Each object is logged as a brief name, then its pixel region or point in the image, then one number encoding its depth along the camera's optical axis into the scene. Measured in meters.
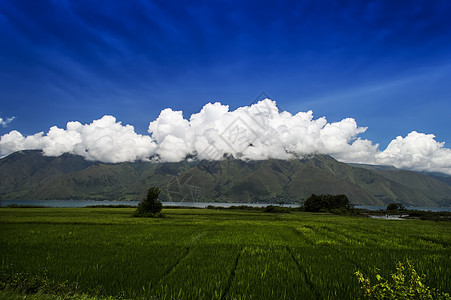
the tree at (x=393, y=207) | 132.50
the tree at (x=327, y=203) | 102.31
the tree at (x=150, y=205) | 46.00
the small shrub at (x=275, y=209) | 89.01
